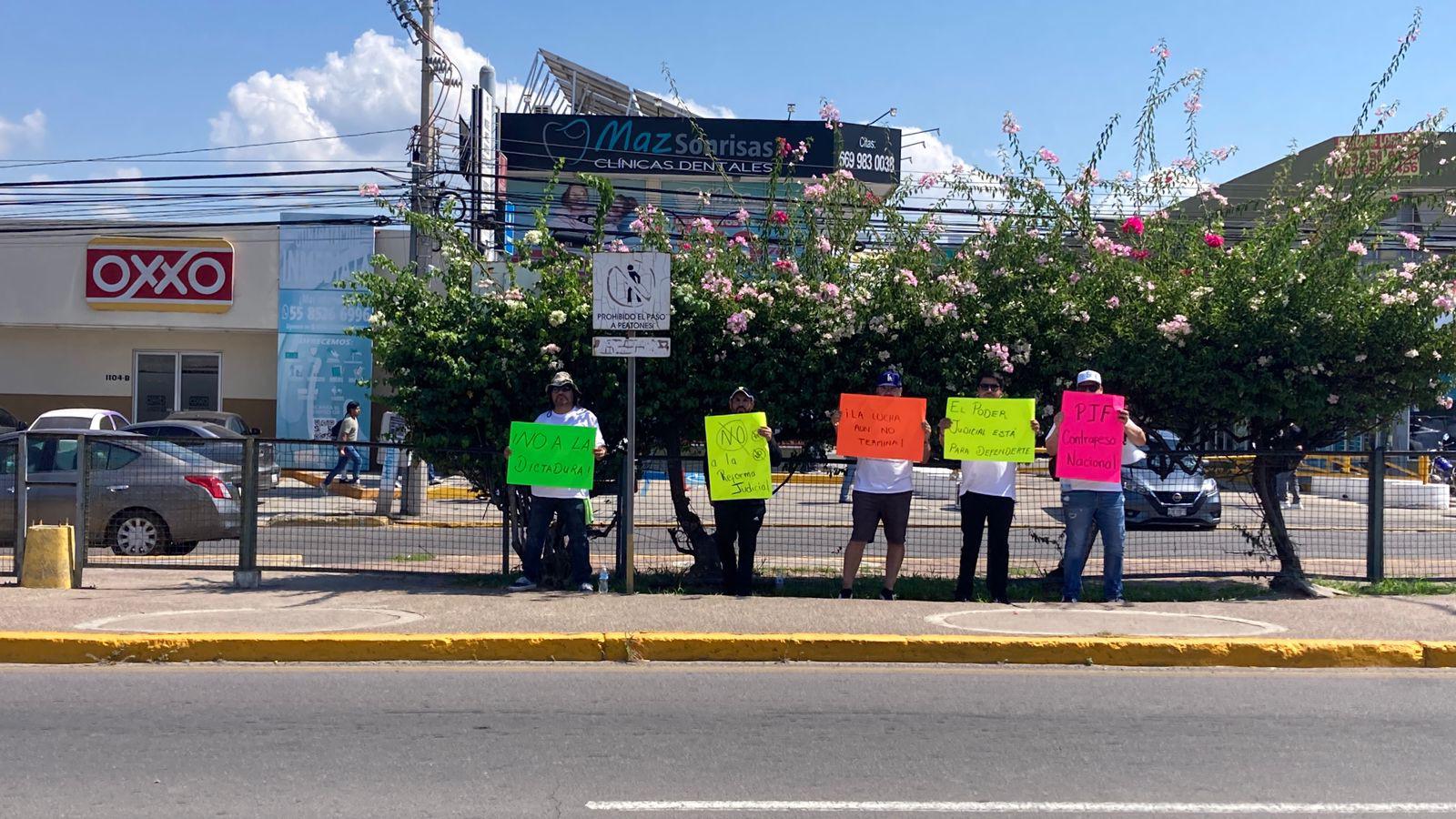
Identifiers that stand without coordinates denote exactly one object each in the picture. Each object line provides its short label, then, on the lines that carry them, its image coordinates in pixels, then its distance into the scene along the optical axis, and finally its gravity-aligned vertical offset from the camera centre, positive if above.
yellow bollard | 9.57 -1.16
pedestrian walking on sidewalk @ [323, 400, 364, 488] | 10.65 -0.40
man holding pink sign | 9.34 -0.25
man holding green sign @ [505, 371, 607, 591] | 9.49 -0.27
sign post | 9.09 +0.93
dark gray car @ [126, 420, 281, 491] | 10.06 -0.30
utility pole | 20.81 +4.85
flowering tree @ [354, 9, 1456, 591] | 9.72 +0.85
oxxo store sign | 26.55 +3.01
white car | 20.28 -0.16
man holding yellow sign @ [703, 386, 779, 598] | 9.48 -0.37
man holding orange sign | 9.41 -0.20
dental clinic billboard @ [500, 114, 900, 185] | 32.59 +7.49
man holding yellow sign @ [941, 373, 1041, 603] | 9.41 -0.20
